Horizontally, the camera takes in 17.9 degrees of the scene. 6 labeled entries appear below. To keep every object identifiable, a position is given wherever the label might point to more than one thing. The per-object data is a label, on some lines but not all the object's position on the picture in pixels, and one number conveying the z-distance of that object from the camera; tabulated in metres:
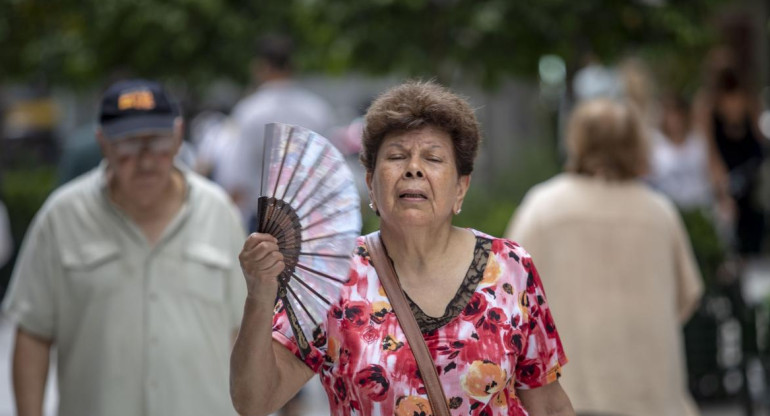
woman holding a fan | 5.55
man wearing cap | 8.59
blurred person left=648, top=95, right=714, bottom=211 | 22.33
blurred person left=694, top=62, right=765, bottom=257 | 23.07
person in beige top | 11.19
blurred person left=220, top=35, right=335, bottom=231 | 16.05
